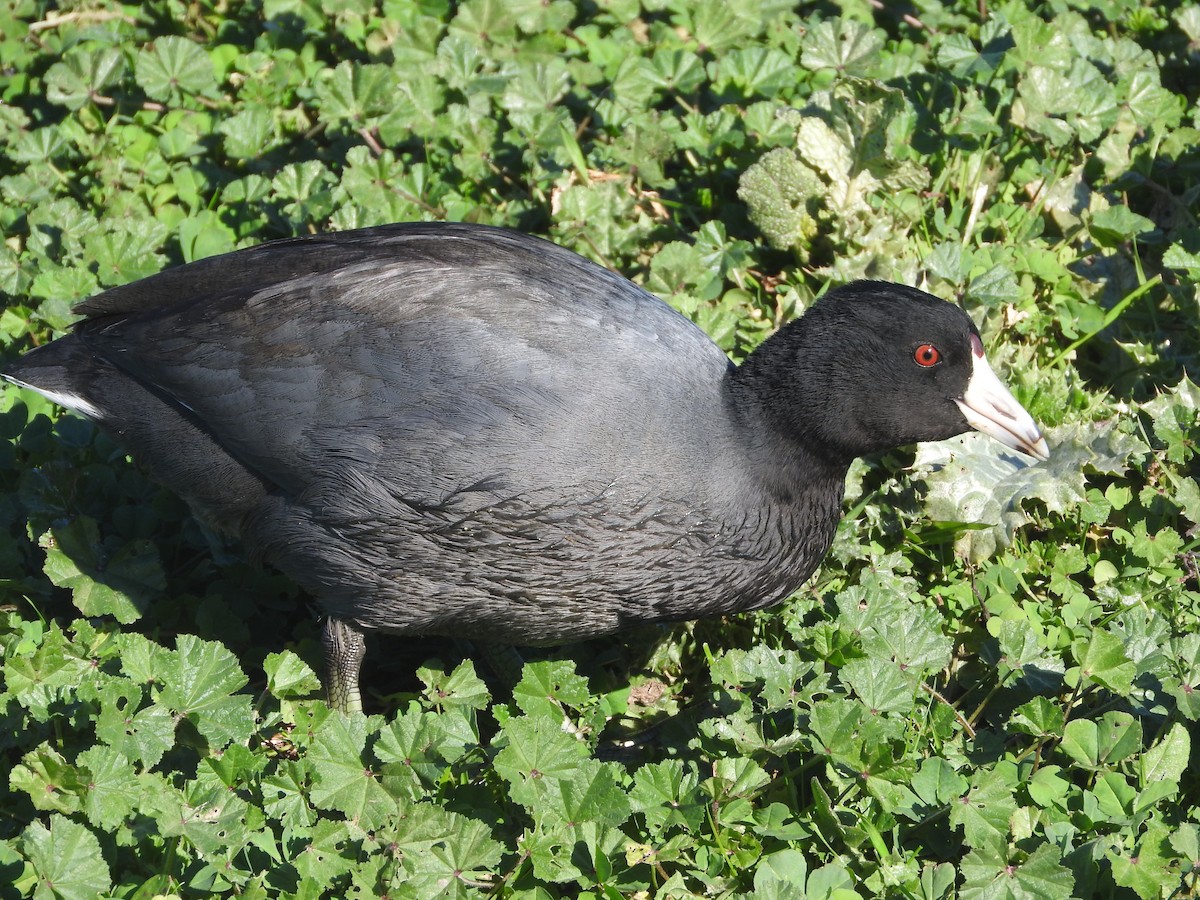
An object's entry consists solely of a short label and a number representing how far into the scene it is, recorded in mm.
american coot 6070
